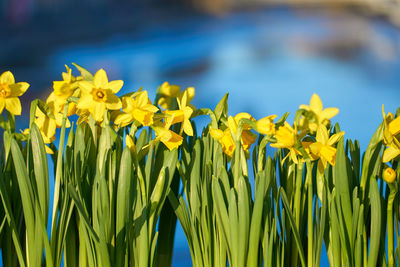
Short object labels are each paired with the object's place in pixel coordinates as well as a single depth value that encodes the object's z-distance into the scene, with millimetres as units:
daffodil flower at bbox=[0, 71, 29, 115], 2550
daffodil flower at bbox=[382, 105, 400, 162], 2499
